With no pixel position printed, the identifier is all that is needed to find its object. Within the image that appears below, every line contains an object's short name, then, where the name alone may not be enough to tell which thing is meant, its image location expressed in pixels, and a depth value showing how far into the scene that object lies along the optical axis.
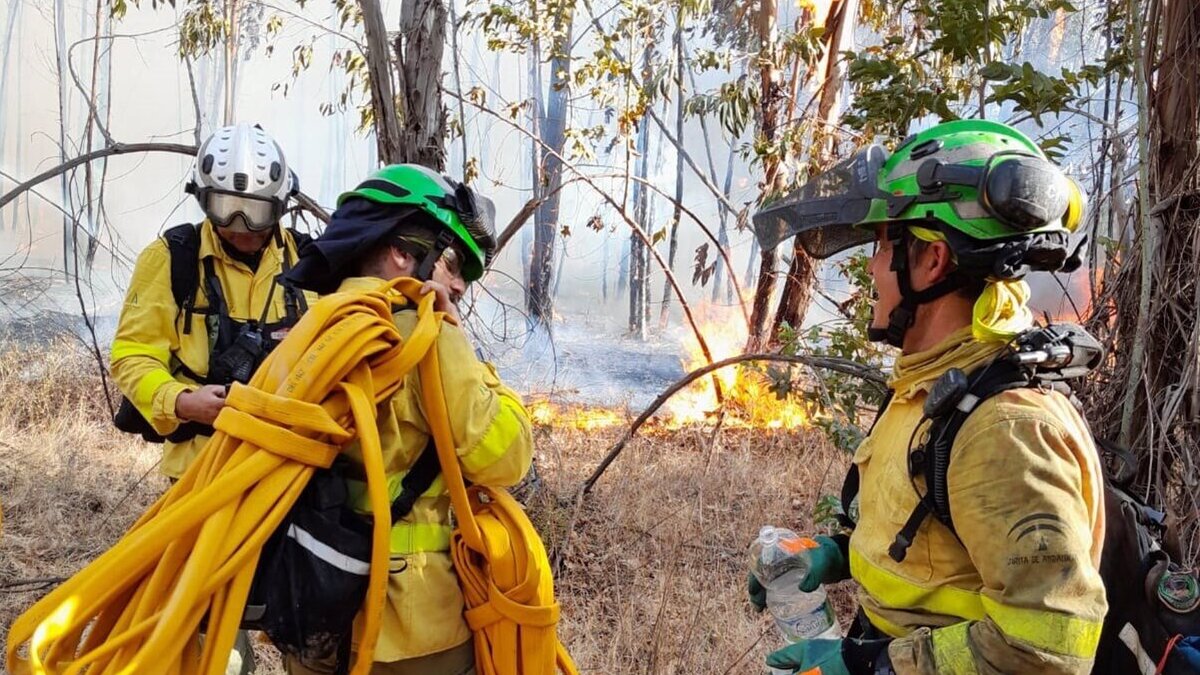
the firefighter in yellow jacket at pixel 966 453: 1.36
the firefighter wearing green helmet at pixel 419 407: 1.88
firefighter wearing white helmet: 2.81
